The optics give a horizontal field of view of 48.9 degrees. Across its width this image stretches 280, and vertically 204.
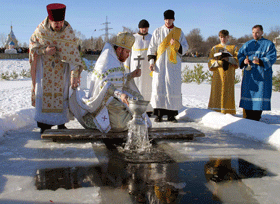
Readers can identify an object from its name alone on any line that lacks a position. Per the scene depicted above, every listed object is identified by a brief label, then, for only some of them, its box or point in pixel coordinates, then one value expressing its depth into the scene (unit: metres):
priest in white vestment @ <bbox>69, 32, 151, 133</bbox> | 4.32
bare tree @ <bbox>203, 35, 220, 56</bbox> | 79.96
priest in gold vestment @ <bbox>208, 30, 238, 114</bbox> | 7.04
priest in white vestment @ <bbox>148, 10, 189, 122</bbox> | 6.30
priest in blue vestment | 6.25
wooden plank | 4.16
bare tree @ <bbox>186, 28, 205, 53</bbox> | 81.31
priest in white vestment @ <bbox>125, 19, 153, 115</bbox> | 7.25
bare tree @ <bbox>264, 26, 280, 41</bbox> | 71.86
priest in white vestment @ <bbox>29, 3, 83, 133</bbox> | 4.53
